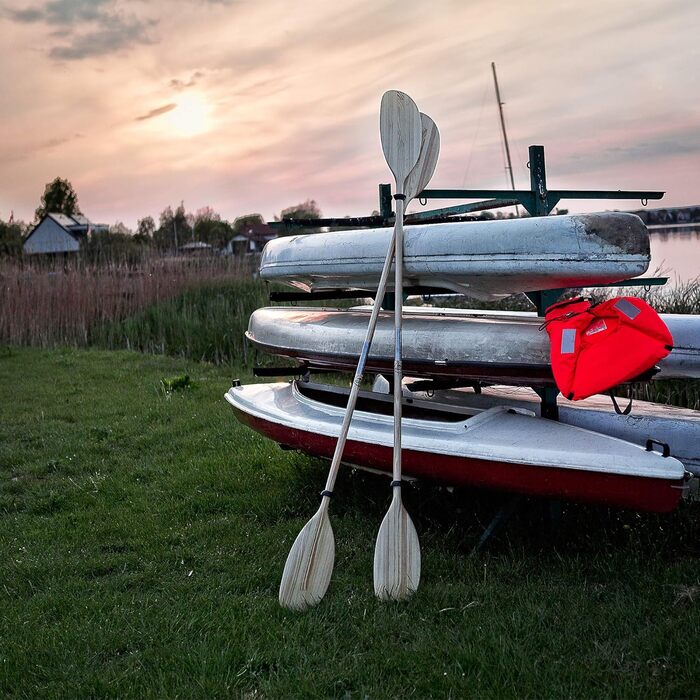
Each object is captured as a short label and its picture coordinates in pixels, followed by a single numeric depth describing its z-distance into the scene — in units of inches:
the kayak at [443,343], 128.6
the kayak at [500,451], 112.5
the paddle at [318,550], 117.6
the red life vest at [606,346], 111.0
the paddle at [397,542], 118.1
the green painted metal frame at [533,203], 148.7
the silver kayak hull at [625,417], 136.0
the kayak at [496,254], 119.9
